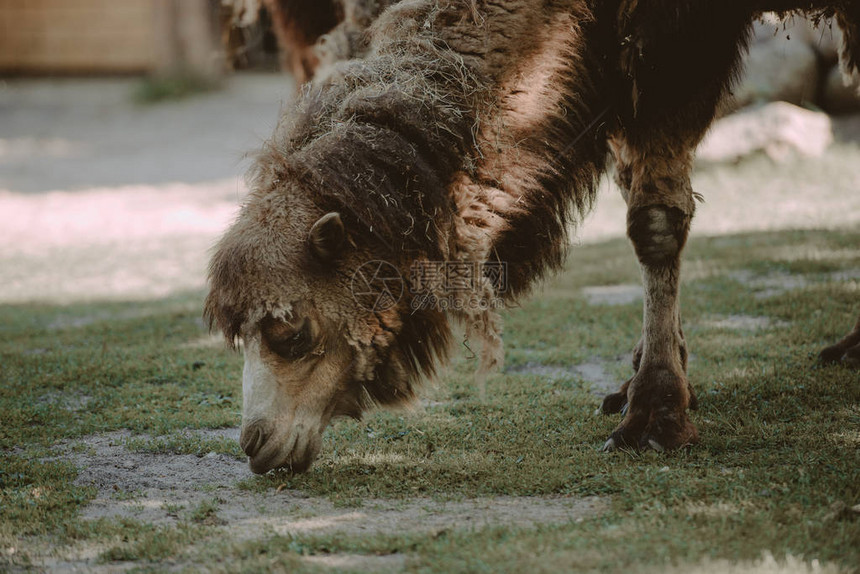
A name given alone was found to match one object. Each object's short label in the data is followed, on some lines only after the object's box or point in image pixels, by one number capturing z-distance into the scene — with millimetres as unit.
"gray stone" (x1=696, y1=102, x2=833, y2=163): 20984
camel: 6520
